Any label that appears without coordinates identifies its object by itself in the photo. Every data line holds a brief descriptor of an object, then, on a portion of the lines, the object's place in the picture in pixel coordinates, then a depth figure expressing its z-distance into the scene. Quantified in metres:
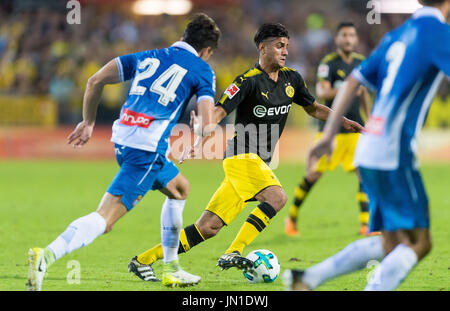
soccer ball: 12.05
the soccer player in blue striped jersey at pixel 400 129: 8.19
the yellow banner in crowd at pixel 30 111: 38.31
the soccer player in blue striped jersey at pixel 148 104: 10.48
